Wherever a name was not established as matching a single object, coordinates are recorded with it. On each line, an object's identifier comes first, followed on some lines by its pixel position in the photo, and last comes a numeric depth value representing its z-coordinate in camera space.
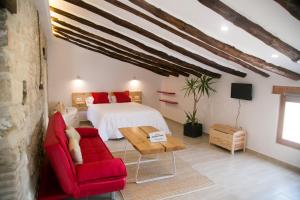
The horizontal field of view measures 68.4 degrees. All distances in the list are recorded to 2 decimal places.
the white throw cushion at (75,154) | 2.59
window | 3.73
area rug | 2.92
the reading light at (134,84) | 7.55
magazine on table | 3.37
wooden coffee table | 3.05
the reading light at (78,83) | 6.83
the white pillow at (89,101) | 6.79
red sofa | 2.21
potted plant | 5.39
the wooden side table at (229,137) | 4.38
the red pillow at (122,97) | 7.09
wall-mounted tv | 4.44
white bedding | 5.12
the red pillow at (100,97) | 6.79
